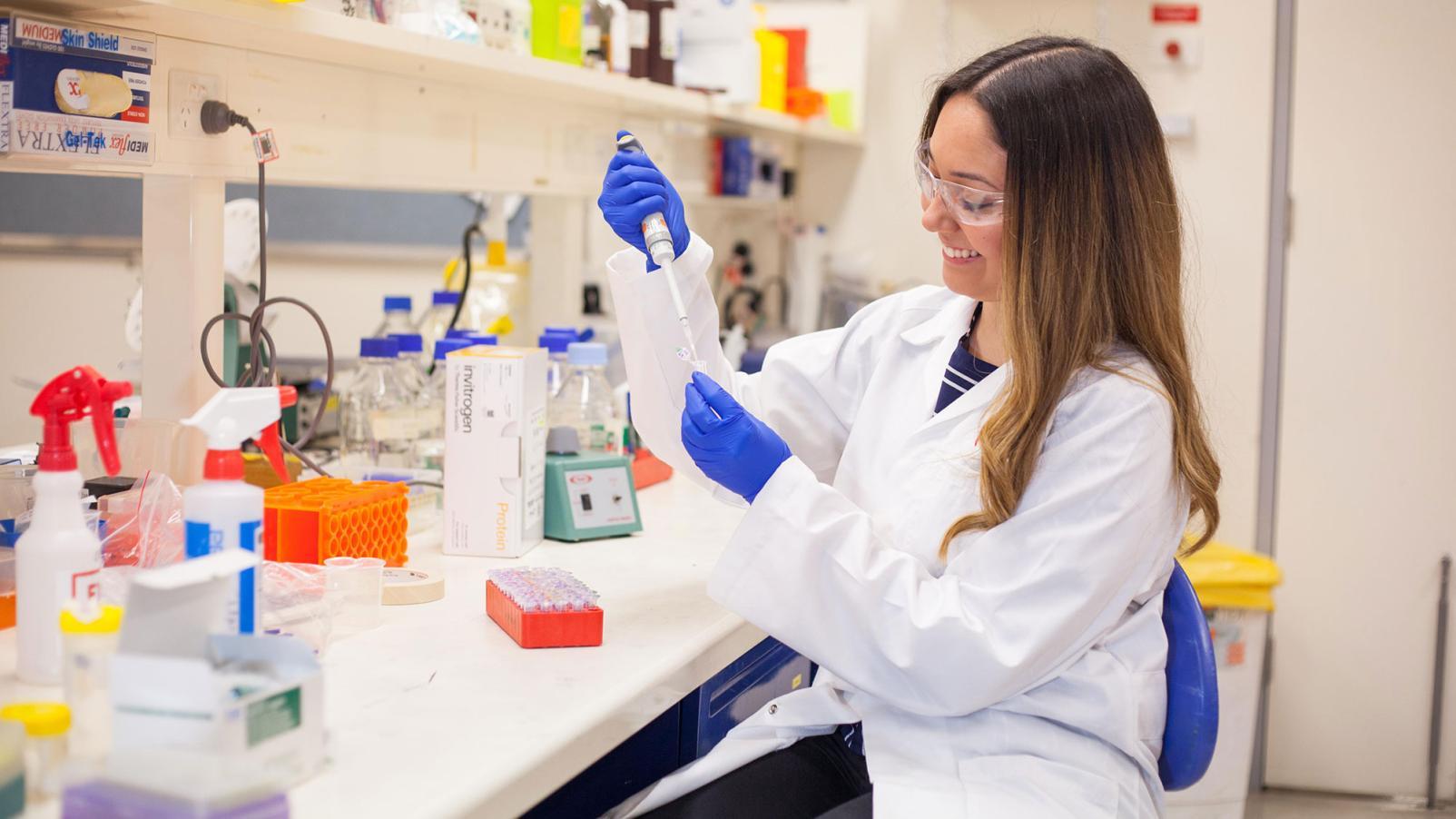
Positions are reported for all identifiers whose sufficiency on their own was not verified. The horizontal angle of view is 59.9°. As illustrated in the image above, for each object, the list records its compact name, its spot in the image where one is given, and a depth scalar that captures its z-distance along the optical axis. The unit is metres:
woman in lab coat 1.31
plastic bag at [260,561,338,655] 1.29
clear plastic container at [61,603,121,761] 0.94
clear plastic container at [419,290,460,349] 2.56
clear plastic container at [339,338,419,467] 2.08
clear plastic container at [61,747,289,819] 0.87
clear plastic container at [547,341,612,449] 2.14
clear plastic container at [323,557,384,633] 1.39
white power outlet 1.63
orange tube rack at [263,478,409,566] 1.51
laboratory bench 1.03
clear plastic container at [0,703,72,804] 0.94
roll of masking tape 1.49
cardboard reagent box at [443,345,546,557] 1.69
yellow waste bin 2.94
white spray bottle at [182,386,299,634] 1.11
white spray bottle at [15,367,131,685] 1.12
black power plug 1.69
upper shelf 1.45
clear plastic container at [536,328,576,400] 2.15
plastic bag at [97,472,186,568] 1.39
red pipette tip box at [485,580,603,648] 1.35
